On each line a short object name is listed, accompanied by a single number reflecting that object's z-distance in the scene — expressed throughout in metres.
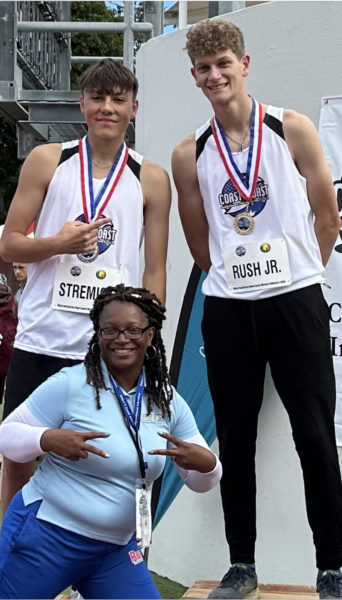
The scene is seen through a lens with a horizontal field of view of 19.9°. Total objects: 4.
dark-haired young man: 3.38
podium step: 3.74
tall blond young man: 3.39
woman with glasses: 2.80
